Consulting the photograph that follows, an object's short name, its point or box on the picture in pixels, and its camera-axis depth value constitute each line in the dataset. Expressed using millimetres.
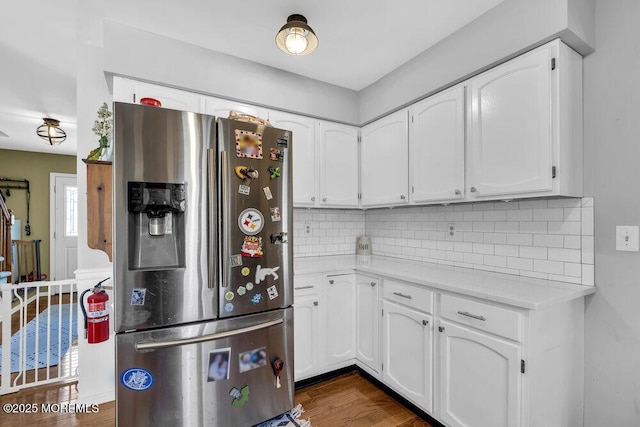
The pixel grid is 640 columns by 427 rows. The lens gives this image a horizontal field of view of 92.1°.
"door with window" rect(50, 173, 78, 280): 5508
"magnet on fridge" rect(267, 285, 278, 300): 1744
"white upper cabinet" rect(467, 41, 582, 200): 1554
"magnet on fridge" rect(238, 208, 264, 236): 1650
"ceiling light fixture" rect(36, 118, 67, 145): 3678
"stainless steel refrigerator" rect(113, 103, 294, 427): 1417
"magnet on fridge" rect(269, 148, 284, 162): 1773
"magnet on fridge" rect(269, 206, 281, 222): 1758
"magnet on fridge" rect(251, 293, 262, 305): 1688
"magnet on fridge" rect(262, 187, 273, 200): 1737
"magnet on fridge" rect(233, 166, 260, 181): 1650
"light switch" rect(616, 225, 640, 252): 1469
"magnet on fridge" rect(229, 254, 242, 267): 1613
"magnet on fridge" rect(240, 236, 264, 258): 1654
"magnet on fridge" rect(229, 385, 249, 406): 1624
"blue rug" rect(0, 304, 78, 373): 2697
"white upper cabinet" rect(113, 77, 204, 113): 1939
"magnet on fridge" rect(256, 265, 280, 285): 1701
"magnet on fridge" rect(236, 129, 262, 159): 1668
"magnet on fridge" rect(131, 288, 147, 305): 1418
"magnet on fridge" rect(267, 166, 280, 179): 1763
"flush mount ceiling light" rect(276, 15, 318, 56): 1750
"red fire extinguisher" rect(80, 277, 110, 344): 1668
